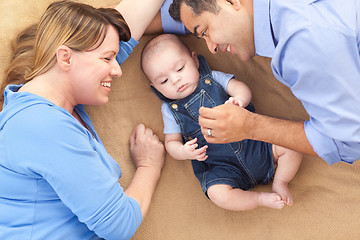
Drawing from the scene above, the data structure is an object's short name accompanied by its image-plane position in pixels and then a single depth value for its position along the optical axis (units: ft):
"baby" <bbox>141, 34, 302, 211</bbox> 5.80
